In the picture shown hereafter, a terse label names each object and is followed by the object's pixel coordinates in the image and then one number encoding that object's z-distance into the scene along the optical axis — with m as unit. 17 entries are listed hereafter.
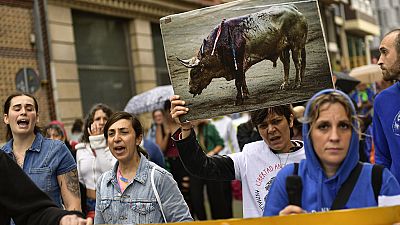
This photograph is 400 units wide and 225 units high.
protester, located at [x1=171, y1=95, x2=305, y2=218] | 4.34
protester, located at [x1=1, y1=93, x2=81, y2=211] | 5.00
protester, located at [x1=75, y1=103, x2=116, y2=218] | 6.68
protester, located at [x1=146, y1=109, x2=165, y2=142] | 10.02
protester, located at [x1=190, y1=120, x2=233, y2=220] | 9.67
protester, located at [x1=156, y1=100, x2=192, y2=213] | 9.68
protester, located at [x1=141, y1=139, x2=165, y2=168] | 7.49
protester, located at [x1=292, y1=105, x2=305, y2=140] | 5.65
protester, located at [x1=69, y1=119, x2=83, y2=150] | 10.66
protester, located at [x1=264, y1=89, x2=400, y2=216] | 3.09
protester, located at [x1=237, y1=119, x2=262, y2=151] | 7.07
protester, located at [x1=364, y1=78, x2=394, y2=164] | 8.24
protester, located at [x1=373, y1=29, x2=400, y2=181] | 4.54
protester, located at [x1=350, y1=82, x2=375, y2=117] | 11.13
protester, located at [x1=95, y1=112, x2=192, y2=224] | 4.37
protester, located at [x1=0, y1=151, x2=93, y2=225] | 3.34
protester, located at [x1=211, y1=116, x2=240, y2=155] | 9.93
